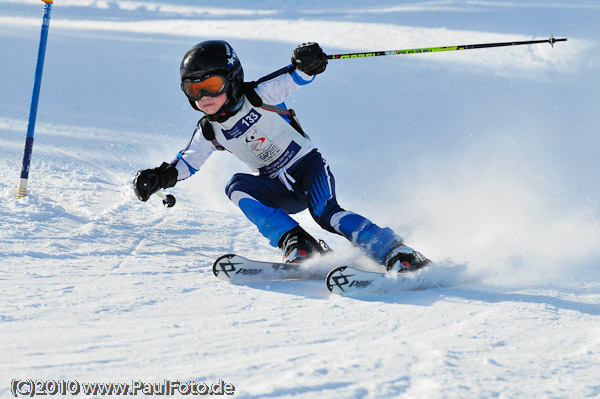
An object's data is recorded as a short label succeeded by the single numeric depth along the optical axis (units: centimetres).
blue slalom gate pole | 877
